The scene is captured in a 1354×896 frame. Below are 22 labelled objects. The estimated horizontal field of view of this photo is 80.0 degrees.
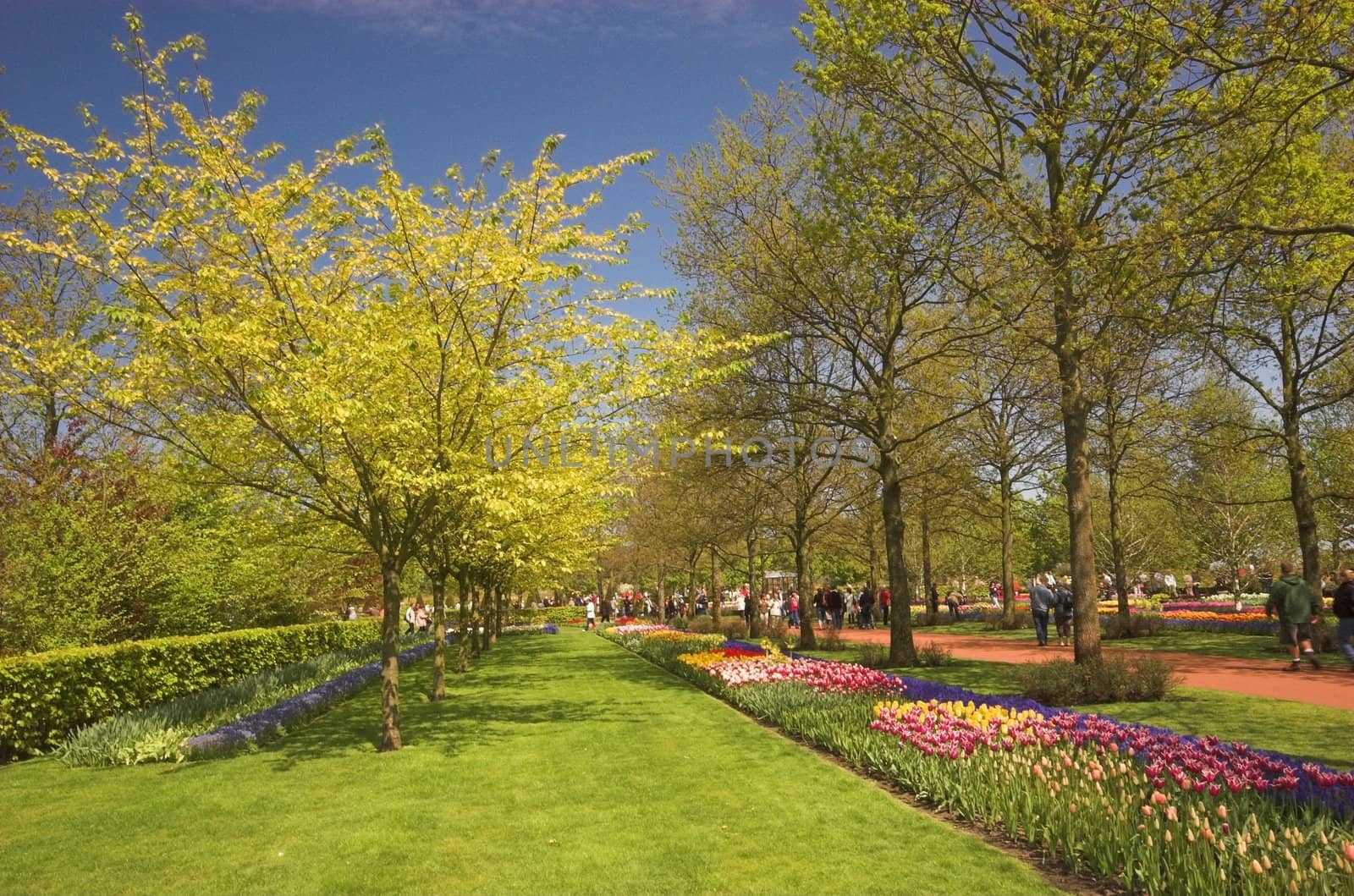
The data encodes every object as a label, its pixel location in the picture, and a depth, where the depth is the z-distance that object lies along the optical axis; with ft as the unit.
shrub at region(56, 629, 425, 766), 30.86
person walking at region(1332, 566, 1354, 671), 41.78
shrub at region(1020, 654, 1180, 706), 34.58
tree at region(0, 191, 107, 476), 62.90
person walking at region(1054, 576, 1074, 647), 69.97
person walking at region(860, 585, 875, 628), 104.12
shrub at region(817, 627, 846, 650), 68.90
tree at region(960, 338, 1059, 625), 84.48
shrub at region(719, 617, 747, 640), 82.02
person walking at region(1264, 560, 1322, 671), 44.70
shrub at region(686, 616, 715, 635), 87.30
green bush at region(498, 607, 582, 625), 163.43
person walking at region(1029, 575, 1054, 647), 66.74
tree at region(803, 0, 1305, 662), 33.01
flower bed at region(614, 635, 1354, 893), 13.98
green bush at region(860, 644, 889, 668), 52.85
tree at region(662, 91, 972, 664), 46.70
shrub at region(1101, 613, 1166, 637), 71.46
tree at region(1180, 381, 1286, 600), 61.67
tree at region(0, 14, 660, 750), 27.66
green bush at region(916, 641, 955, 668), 51.96
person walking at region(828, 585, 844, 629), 97.71
